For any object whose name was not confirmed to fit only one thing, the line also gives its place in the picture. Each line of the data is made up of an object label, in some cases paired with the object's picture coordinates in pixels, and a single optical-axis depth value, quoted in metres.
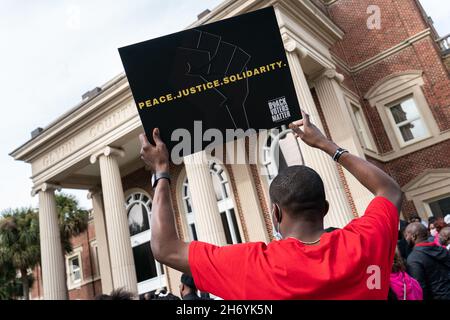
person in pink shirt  3.48
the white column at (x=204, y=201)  11.91
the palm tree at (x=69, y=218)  24.55
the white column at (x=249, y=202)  14.73
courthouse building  13.05
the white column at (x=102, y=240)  18.92
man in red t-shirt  1.28
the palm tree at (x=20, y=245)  24.05
